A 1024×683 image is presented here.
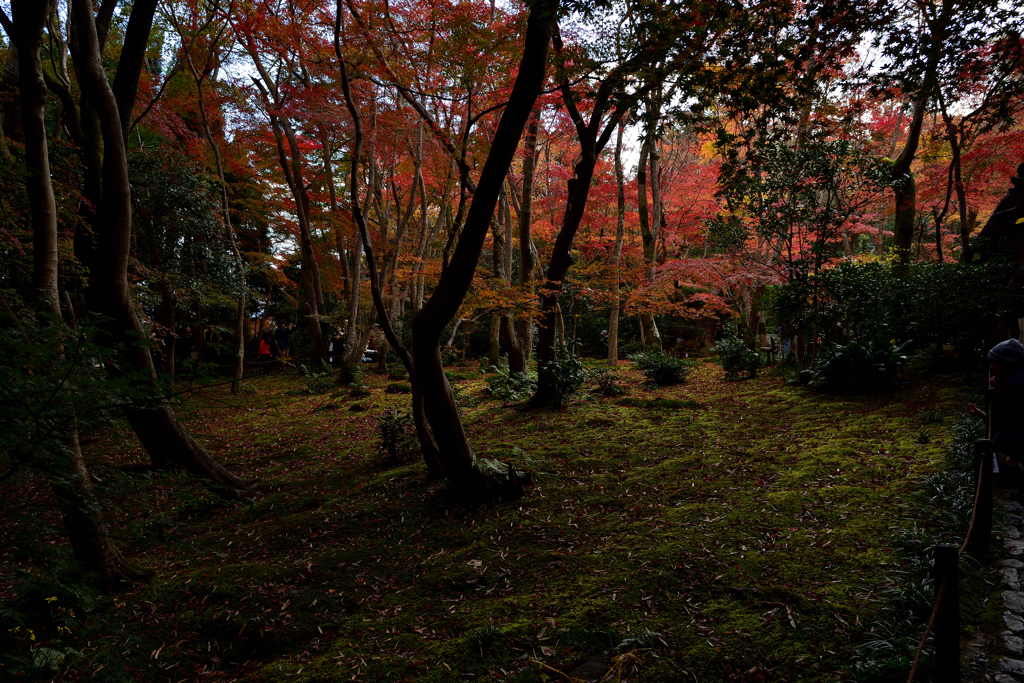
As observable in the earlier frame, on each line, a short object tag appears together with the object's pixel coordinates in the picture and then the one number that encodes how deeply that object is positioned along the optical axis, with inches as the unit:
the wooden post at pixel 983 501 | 111.7
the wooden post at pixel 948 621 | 68.6
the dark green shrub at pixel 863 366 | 285.0
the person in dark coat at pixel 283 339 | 689.0
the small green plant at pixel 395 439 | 249.8
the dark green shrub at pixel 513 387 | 358.6
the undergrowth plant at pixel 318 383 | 483.2
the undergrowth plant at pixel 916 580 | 88.3
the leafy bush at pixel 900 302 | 266.1
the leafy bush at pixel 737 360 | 413.7
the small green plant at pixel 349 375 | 495.3
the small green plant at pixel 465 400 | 358.0
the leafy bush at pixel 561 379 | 315.3
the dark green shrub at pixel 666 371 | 417.1
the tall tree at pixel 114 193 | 168.6
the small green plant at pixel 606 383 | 354.0
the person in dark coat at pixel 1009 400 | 151.4
